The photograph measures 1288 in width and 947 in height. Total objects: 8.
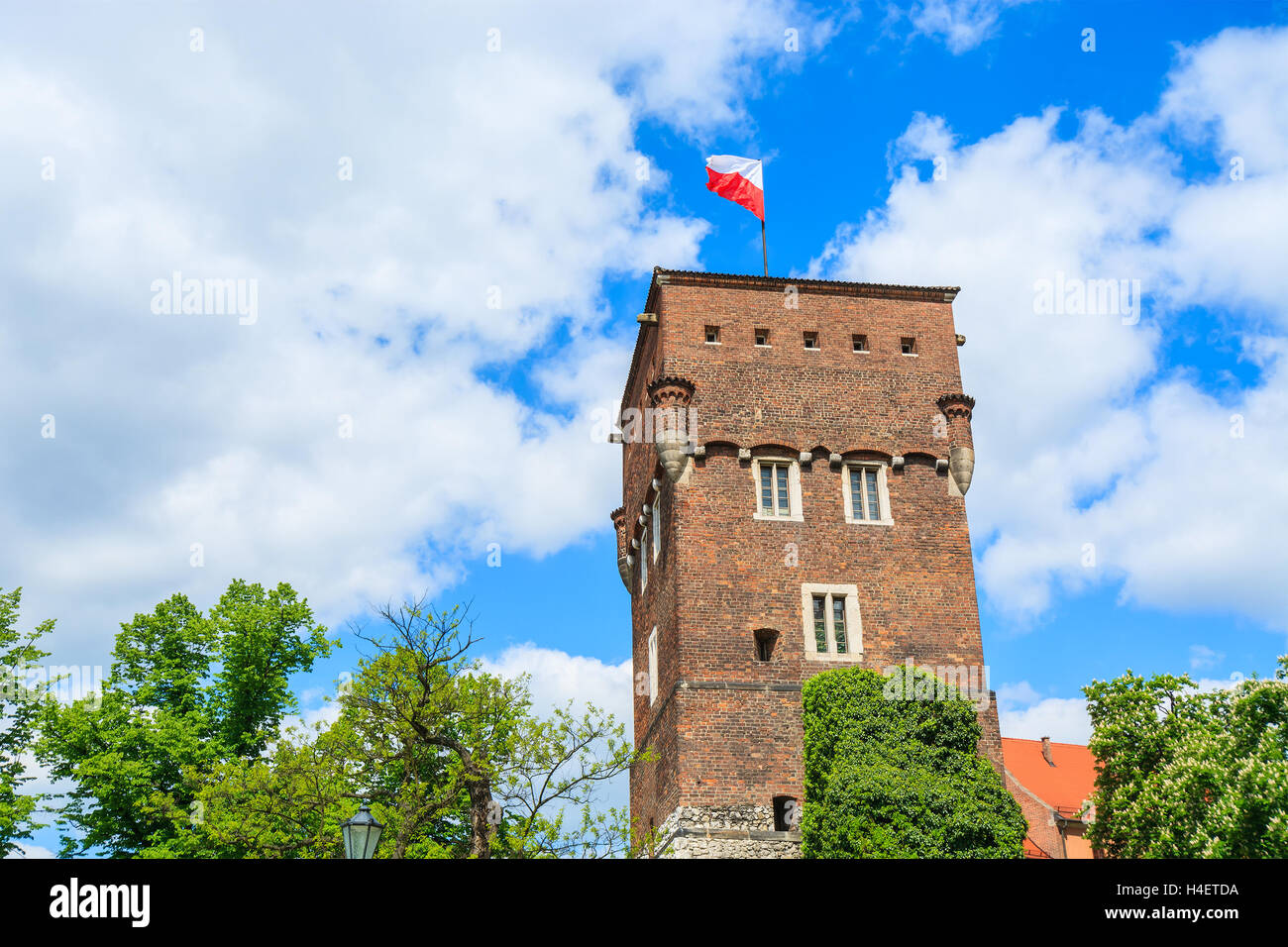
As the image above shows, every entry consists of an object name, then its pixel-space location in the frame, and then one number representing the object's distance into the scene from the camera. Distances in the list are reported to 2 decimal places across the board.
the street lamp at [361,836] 11.72
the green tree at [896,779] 20.66
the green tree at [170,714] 26.41
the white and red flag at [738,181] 32.19
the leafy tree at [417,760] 18.20
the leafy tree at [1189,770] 19.44
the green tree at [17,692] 27.06
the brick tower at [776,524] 24.95
